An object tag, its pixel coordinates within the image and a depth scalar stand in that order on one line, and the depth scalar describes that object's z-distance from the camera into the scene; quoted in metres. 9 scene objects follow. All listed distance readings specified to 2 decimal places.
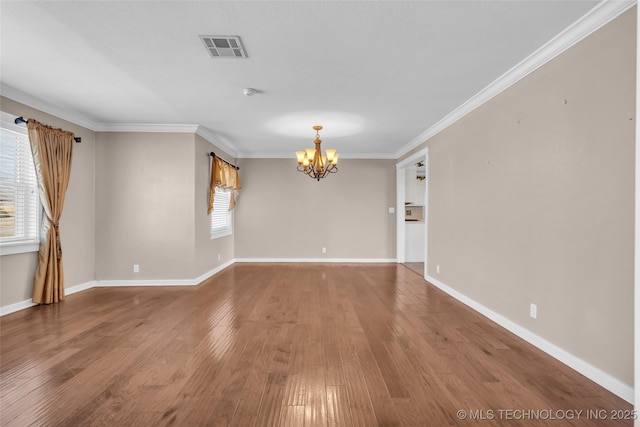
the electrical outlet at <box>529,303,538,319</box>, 2.68
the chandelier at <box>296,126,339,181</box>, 4.83
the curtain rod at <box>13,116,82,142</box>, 3.51
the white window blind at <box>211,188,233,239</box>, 6.07
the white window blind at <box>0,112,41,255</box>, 3.48
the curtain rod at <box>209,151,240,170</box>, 5.47
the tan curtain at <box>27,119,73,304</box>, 3.74
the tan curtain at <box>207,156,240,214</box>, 5.53
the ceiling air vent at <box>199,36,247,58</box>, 2.43
